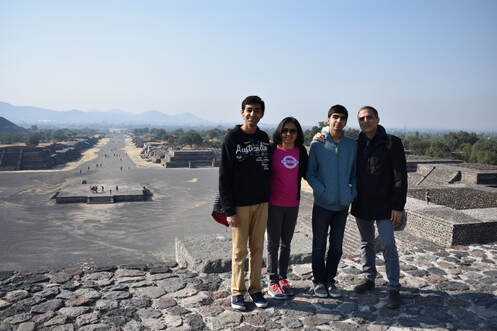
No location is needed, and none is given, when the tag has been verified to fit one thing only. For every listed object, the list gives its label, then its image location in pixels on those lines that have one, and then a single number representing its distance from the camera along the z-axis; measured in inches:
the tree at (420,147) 1585.9
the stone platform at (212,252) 144.8
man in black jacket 112.6
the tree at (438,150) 1344.7
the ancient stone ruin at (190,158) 1654.8
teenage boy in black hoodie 105.5
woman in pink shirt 112.0
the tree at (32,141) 2263.8
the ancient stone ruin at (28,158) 1572.3
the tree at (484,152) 1099.0
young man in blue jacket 113.3
